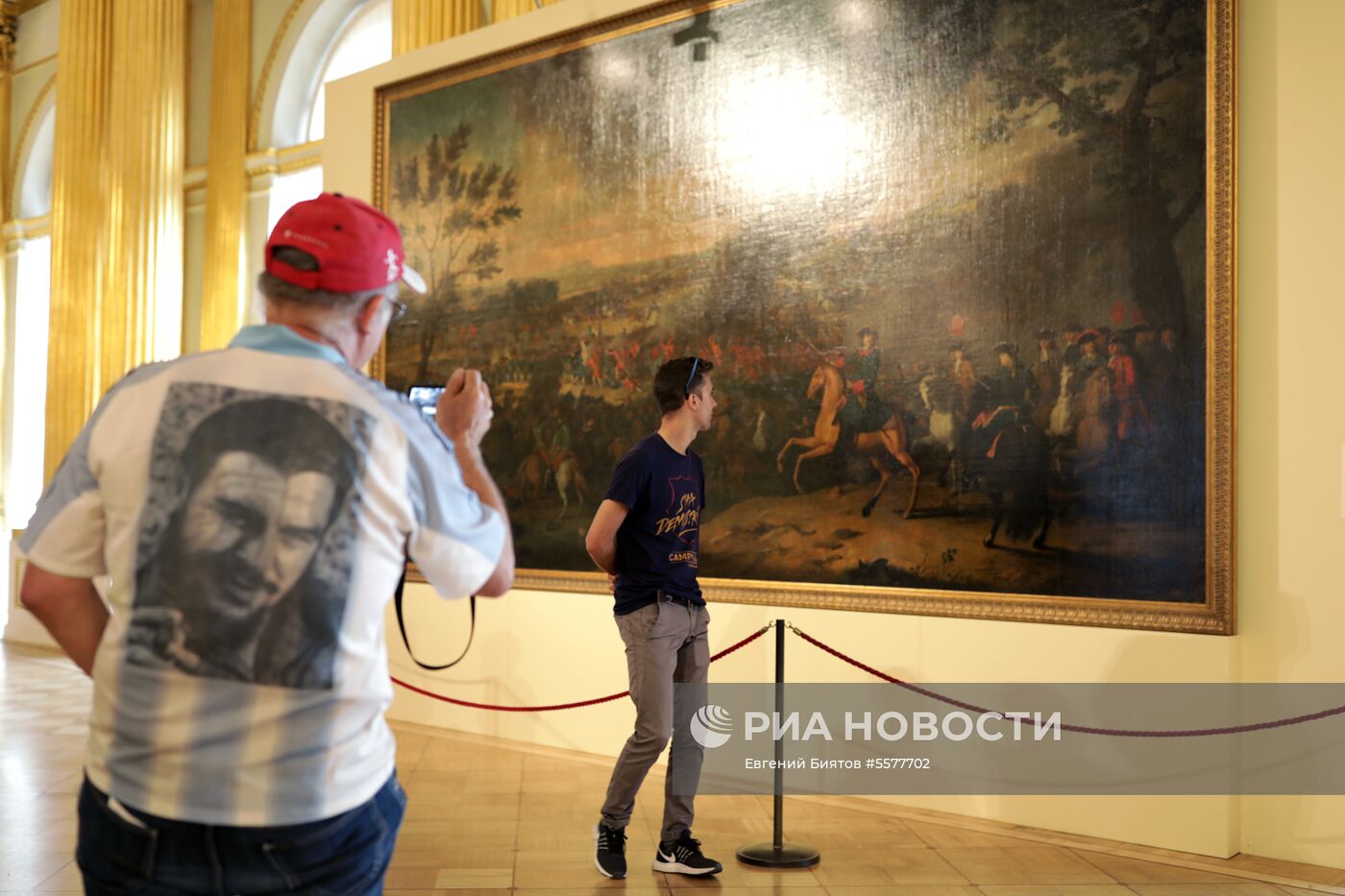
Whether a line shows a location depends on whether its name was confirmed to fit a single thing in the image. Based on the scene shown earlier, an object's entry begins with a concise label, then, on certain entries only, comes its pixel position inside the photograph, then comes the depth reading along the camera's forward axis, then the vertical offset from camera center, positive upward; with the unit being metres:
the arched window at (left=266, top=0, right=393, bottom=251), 14.88 +5.07
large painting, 6.52 +1.20
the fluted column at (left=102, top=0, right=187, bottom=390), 15.93 +3.63
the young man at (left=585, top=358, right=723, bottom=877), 5.48 -0.51
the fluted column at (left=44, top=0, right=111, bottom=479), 16.58 +3.38
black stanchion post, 6.00 -1.83
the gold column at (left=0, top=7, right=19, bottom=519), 19.88 +6.18
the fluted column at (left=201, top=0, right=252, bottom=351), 15.52 +3.70
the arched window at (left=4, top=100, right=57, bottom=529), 19.33 +2.51
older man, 1.86 -0.19
